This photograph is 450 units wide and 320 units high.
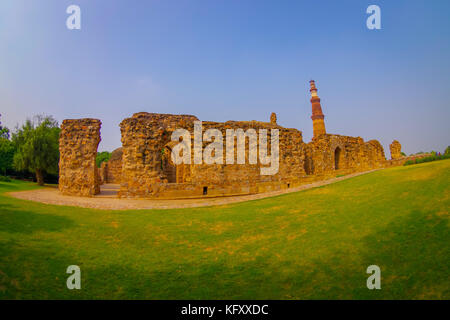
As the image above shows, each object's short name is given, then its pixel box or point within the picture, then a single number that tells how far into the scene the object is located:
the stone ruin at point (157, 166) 15.52
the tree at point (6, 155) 26.11
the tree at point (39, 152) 22.02
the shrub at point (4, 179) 22.46
